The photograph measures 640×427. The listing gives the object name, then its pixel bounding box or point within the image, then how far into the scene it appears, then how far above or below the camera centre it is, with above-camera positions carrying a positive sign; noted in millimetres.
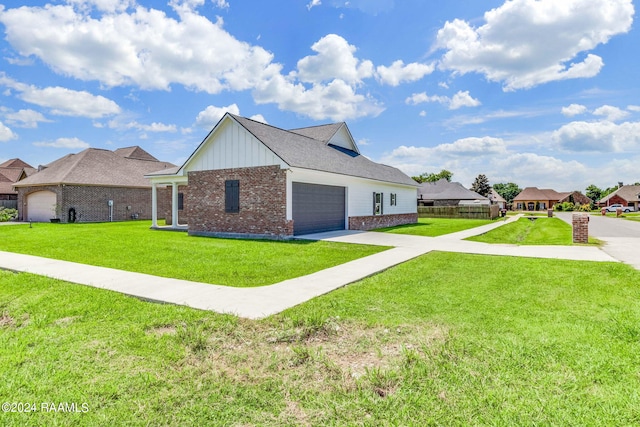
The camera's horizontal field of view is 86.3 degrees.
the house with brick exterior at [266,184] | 14938 +1069
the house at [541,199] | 84000 +1464
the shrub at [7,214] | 27647 -622
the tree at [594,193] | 94425 +3161
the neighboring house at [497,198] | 67956 +1436
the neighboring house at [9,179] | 31812 +3054
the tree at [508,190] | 105975 +4695
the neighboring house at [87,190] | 24906 +1254
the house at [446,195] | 46938 +1383
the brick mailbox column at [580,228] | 13180 -918
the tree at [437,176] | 89362 +7639
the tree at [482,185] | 70562 +4098
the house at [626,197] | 69625 +1553
